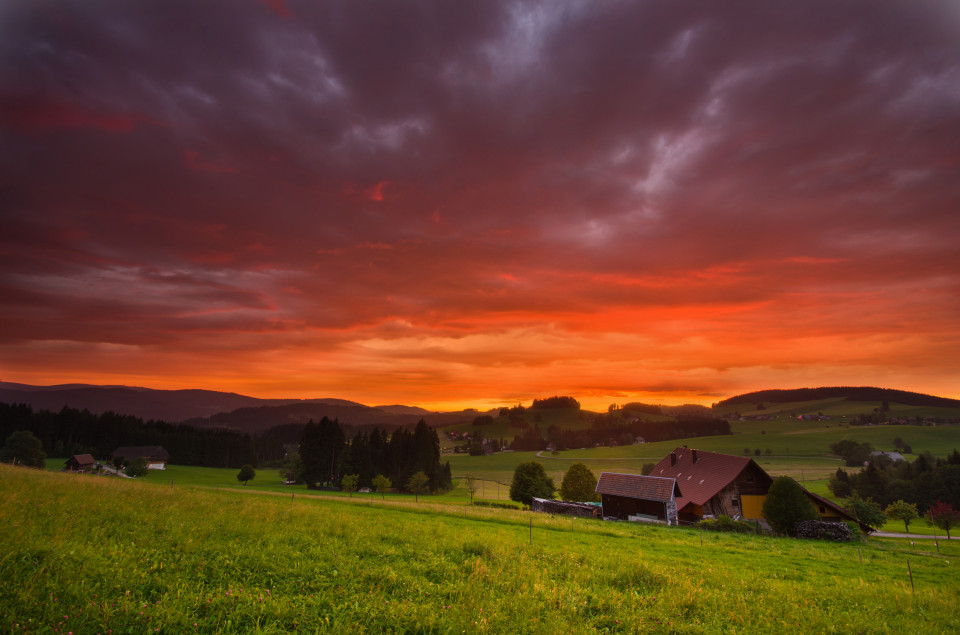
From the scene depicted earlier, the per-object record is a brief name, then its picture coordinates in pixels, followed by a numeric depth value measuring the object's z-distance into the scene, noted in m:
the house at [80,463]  98.00
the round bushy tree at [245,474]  99.62
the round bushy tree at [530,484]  72.38
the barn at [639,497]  52.03
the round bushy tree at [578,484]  71.06
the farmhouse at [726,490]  53.19
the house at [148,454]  114.19
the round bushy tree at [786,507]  40.91
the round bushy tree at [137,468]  88.12
